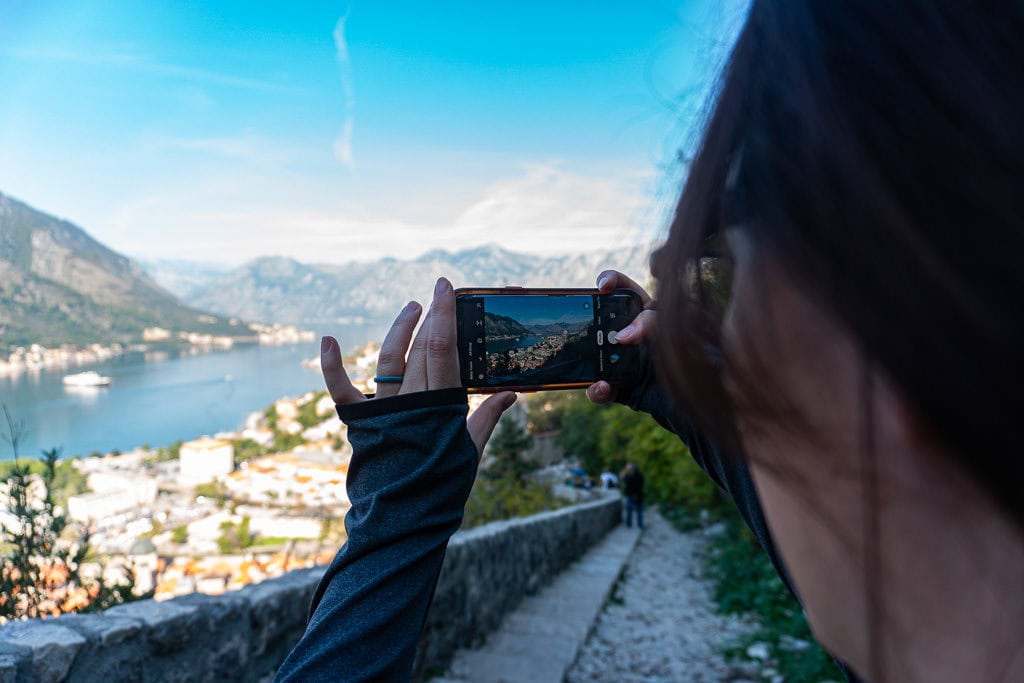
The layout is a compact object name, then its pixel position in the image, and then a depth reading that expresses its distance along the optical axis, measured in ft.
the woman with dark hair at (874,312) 1.25
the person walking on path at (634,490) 36.99
